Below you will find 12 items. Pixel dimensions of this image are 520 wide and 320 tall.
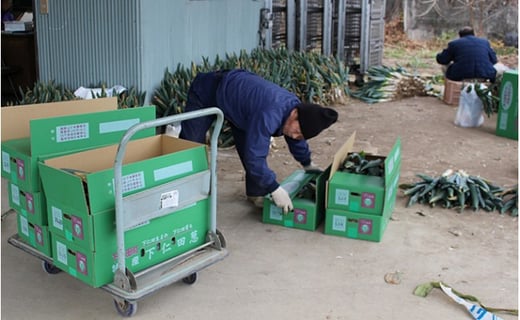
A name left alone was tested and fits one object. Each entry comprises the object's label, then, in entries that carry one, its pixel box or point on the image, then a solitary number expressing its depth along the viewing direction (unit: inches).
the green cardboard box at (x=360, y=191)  165.0
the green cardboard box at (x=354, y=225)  166.6
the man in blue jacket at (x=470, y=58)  347.3
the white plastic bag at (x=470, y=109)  310.5
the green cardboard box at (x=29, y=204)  126.2
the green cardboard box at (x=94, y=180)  113.0
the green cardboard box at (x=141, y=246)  117.4
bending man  151.9
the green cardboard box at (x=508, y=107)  290.4
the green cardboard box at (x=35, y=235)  128.1
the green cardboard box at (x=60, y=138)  126.7
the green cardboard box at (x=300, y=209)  173.3
